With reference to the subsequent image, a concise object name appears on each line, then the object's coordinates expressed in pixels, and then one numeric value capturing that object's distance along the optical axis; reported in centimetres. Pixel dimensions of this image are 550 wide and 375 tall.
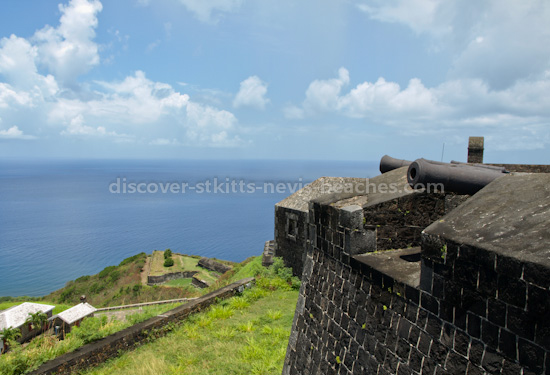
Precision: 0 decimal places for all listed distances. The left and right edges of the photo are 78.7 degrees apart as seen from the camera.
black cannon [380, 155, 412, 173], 670
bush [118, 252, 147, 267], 5191
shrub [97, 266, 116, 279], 4721
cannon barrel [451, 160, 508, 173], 468
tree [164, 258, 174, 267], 4838
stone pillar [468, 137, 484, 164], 1781
